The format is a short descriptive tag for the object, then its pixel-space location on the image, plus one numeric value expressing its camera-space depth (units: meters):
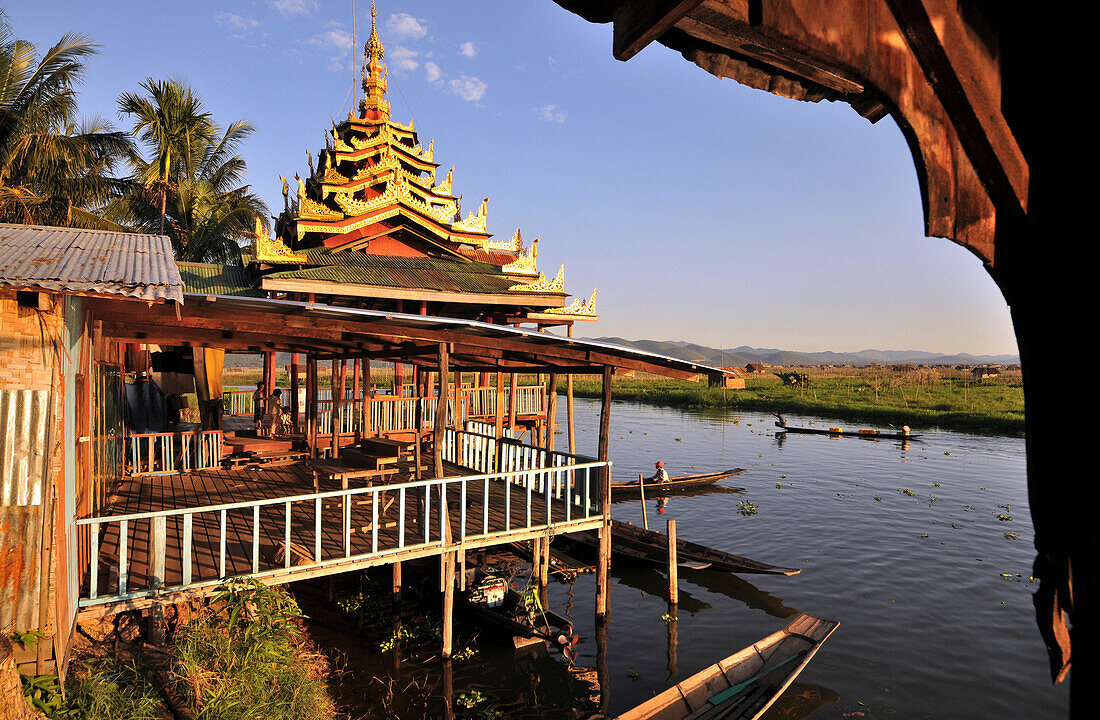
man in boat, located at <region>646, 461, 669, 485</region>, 22.72
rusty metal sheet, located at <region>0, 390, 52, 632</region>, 5.10
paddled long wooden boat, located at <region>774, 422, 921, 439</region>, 35.81
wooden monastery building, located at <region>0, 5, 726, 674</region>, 5.27
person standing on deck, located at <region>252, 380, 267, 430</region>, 18.43
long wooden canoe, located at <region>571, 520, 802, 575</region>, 13.54
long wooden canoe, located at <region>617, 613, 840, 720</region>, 7.34
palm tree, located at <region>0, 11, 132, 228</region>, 20.61
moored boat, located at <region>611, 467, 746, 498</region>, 21.89
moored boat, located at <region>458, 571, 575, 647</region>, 9.84
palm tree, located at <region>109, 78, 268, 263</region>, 28.09
